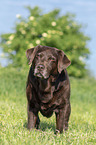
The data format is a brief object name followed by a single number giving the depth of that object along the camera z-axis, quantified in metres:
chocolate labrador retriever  4.00
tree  21.89
